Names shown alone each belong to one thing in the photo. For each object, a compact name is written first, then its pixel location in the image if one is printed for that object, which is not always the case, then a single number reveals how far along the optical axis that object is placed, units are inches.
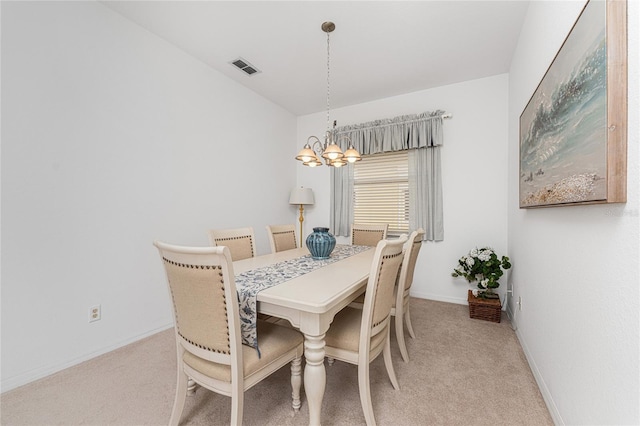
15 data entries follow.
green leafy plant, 108.3
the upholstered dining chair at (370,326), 51.7
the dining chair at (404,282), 72.7
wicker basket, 103.4
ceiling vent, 110.6
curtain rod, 128.1
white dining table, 45.9
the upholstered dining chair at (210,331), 41.2
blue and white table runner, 48.8
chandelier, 84.0
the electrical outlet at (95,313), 79.2
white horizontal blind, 141.2
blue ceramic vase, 80.9
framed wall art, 34.5
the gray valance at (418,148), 130.0
